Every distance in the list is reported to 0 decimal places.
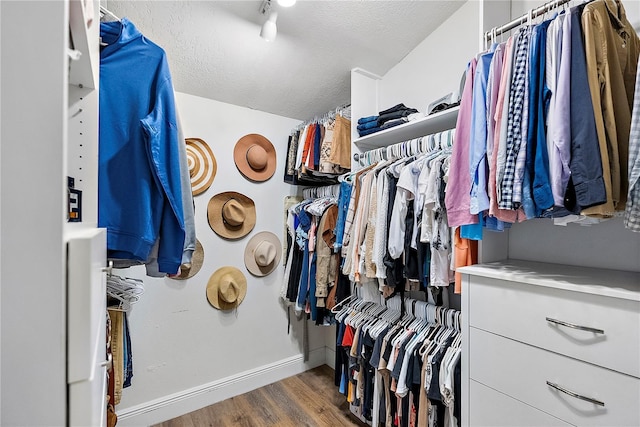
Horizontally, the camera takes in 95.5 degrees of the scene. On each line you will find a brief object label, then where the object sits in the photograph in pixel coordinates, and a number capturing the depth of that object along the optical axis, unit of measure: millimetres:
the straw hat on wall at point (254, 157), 2121
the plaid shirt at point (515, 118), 908
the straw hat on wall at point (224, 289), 2016
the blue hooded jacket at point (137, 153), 835
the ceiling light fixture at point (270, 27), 1379
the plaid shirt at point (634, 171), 713
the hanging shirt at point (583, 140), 758
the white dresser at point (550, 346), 758
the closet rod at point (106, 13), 894
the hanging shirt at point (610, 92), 777
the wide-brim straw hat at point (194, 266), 1913
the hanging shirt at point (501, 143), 939
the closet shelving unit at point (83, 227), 380
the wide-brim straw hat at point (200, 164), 1915
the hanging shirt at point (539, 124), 855
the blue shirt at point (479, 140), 995
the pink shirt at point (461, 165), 1090
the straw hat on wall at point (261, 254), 2160
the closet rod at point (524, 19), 994
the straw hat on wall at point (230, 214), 2023
